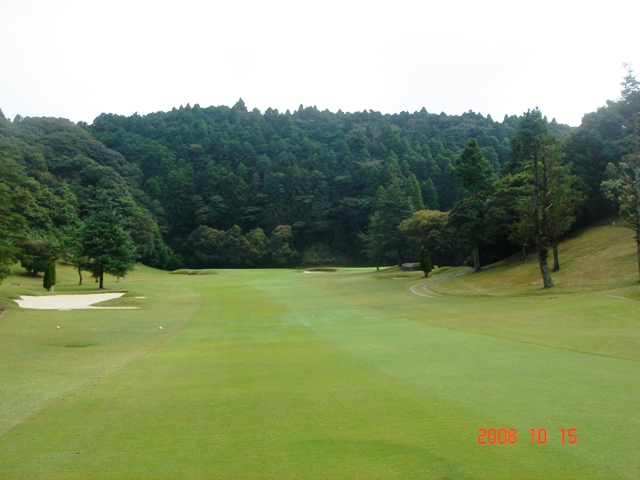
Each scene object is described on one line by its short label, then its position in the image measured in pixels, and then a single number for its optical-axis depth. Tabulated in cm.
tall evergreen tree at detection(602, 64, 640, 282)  2917
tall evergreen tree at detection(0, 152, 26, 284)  2586
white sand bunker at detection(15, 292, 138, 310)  3045
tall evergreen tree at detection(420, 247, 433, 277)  5000
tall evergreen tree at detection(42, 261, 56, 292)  4141
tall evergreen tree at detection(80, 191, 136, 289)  4509
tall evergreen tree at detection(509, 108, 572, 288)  3271
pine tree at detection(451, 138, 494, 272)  4716
